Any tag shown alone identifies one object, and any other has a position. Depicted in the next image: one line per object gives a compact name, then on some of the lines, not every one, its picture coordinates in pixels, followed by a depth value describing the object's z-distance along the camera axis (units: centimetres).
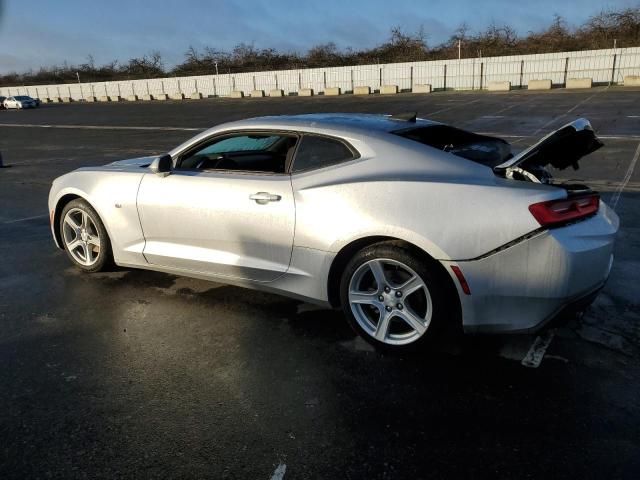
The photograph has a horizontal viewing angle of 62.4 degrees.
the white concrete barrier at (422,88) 3567
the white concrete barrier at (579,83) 3084
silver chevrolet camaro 292
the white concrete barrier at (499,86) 3275
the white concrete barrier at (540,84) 3173
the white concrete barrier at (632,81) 3030
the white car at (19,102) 5359
